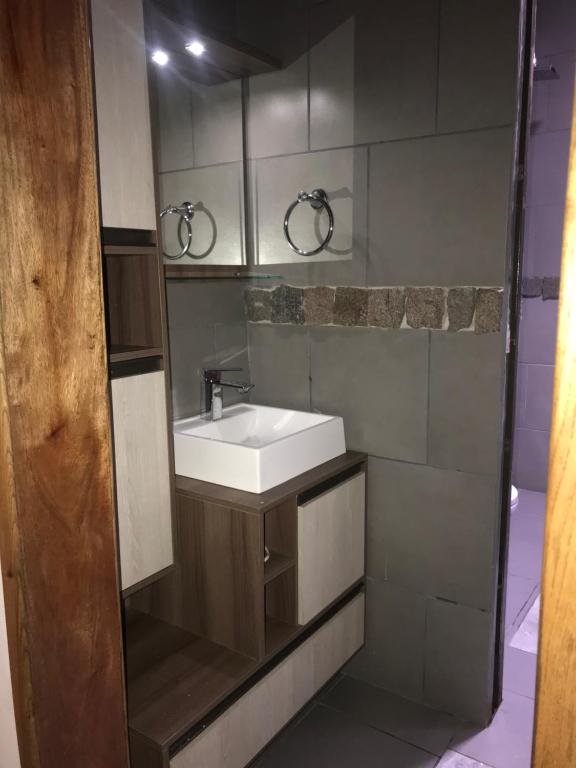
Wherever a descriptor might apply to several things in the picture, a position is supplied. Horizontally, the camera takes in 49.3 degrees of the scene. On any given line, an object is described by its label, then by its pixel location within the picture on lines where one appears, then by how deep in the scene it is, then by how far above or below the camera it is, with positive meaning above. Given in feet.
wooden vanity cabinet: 5.36 -3.38
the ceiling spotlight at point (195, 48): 6.74 +2.48
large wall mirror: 6.83 +1.62
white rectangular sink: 6.08 -1.75
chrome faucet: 7.32 -1.30
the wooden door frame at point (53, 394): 2.95 -0.56
